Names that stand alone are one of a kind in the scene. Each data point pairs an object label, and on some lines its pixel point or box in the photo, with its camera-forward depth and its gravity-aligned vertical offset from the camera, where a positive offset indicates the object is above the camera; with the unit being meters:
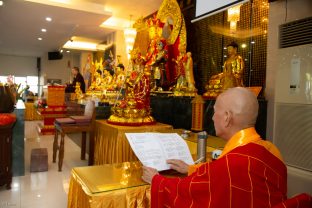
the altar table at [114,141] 2.80 -0.59
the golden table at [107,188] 0.98 -0.39
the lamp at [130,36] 6.86 +1.56
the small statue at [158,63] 4.44 +0.54
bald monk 0.74 -0.25
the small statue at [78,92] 5.98 -0.01
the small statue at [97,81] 5.75 +0.26
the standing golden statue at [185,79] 3.70 +0.22
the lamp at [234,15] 3.40 +1.09
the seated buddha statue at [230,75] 2.91 +0.23
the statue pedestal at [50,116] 5.77 -0.59
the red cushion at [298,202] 0.71 -0.31
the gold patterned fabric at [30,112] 8.50 -0.73
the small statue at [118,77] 5.25 +0.33
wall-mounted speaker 11.02 +1.60
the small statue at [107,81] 5.56 +0.26
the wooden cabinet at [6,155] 2.54 -0.67
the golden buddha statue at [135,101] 3.14 -0.11
